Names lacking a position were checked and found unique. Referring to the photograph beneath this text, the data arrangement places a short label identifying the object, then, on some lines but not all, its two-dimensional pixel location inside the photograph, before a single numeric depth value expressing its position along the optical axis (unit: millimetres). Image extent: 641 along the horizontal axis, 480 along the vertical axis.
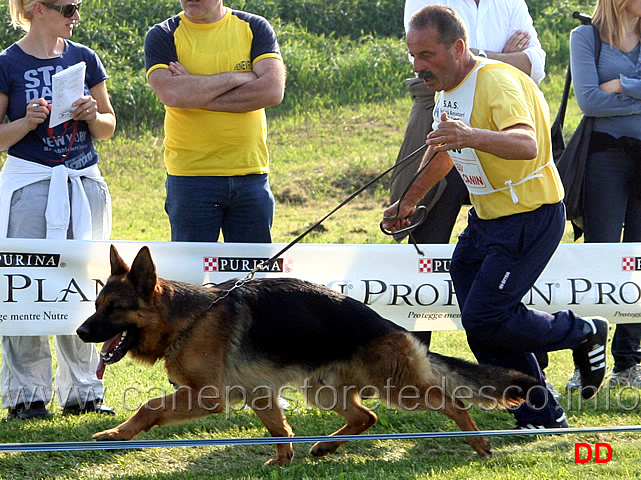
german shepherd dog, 8687
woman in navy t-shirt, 9844
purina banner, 10414
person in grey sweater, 11352
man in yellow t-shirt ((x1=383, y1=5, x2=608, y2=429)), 8203
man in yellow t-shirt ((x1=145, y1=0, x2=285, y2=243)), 10352
